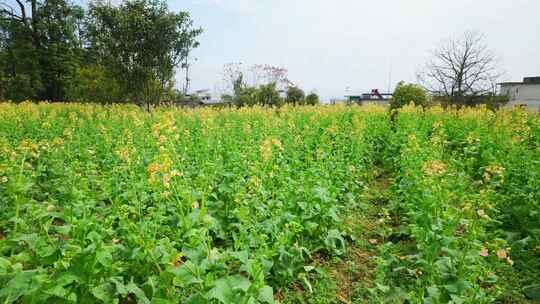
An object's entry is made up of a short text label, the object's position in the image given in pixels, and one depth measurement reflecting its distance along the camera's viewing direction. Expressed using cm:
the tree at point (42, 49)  2403
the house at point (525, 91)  4484
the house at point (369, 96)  3846
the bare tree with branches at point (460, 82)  3428
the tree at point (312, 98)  3064
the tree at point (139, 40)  1523
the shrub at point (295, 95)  3253
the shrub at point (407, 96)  1677
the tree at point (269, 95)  2789
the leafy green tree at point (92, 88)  2044
